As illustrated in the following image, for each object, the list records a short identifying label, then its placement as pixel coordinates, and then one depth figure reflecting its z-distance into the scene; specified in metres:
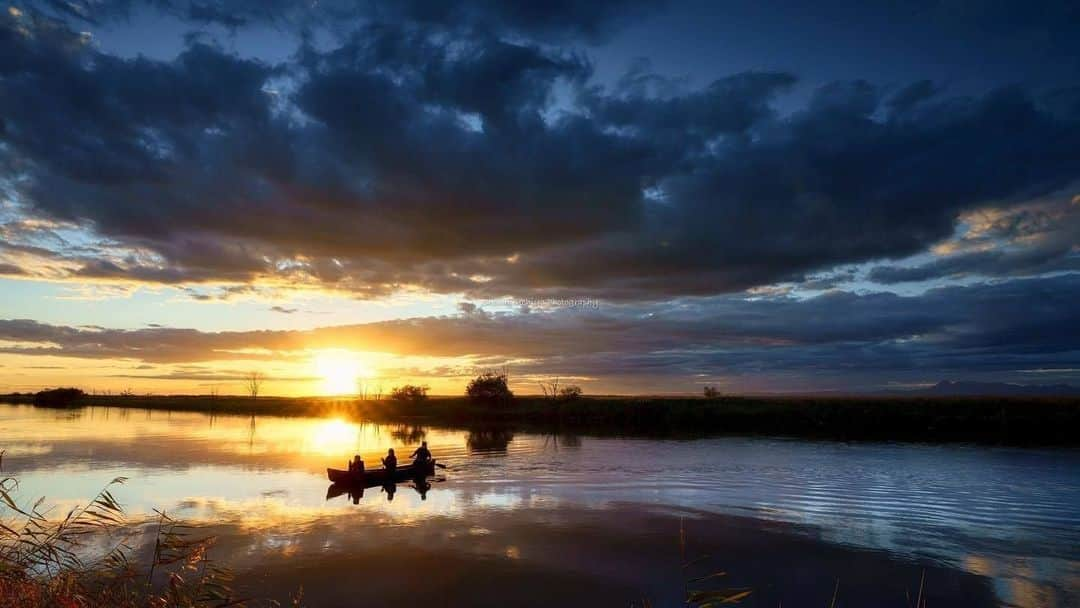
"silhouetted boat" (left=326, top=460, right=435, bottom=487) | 30.25
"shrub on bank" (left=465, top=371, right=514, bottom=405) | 100.44
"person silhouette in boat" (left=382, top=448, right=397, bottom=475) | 32.71
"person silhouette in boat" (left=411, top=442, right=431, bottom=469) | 33.56
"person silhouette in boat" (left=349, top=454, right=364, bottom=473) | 30.80
